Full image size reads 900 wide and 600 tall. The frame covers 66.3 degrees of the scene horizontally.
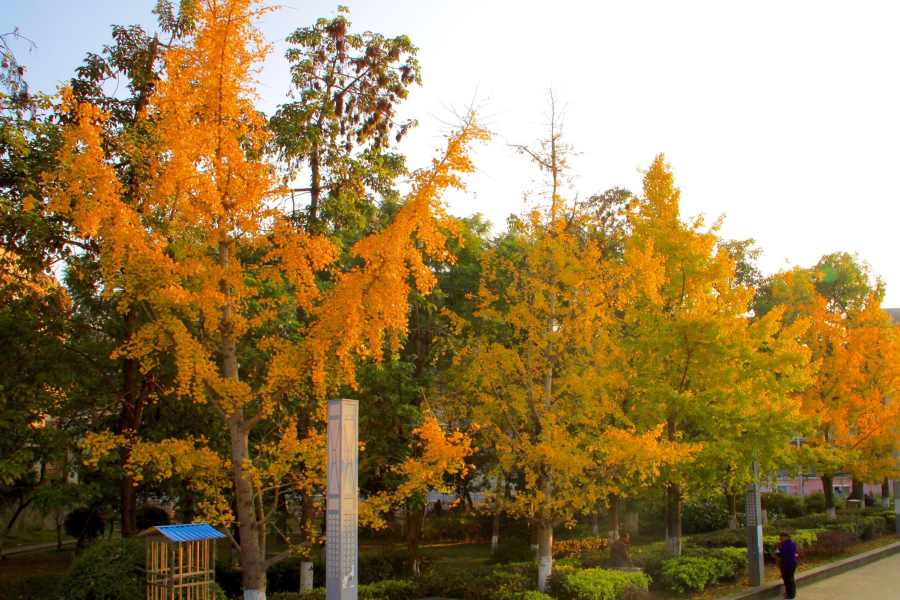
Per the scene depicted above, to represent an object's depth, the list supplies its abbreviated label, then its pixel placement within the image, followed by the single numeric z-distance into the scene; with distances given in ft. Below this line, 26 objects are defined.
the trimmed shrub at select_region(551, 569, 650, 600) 34.27
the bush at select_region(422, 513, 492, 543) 101.04
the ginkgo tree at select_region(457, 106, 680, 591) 37.65
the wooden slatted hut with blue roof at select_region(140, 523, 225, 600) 29.32
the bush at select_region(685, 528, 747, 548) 56.29
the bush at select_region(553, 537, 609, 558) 64.16
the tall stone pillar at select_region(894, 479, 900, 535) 73.56
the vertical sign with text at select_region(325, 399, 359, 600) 21.50
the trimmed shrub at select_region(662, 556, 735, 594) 40.09
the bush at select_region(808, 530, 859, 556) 57.62
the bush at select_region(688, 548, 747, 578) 45.14
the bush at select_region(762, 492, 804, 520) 105.91
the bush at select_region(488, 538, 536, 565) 68.74
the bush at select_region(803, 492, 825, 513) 107.65
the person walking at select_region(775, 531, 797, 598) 40.88
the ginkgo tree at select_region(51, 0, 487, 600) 24.80
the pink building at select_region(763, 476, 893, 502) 164.74
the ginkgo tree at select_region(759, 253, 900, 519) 68.39
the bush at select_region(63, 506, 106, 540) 72.28
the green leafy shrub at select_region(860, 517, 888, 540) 70.85
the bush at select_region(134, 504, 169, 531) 78.89
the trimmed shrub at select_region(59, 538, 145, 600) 31.60
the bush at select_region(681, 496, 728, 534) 85.71
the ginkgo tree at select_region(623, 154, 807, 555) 39.68
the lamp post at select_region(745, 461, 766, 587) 43.45
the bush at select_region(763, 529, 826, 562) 52.60
